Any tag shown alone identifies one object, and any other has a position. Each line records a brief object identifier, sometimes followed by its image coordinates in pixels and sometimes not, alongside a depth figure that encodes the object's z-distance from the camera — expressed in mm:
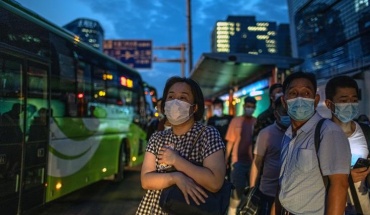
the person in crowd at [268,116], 4965
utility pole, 20859
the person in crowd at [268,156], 3891
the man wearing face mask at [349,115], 2949
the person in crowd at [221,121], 7341
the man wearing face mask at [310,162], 2281
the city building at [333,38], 10062
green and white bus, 5172
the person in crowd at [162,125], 6387
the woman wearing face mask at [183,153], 2146
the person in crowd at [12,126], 4996
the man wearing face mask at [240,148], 5739
